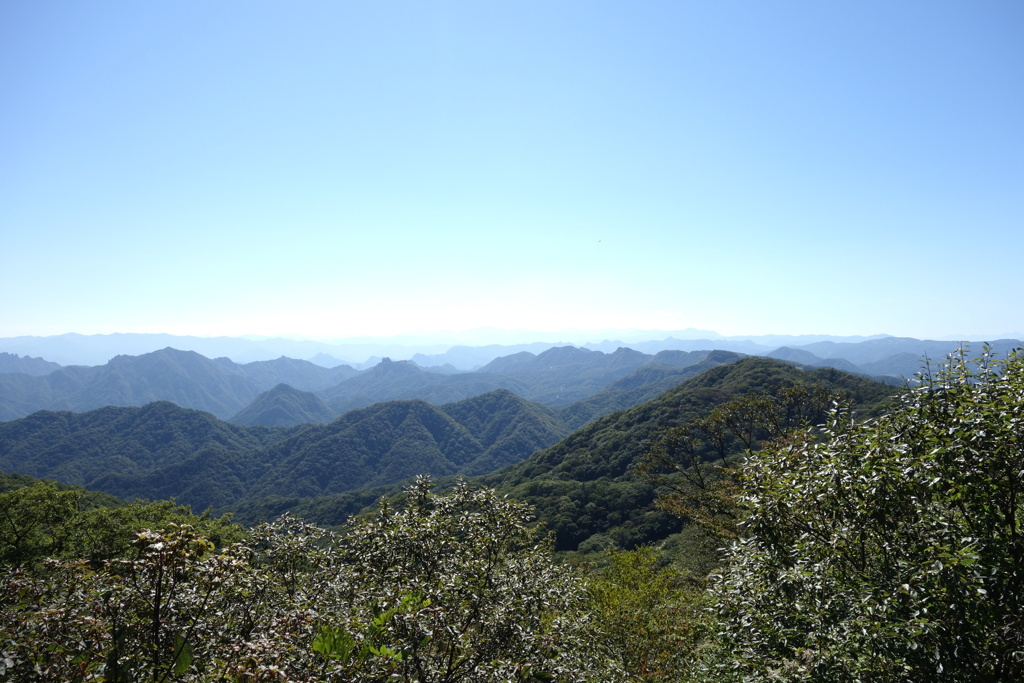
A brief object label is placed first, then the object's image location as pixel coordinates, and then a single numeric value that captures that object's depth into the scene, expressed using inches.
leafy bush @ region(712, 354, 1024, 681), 214.8
